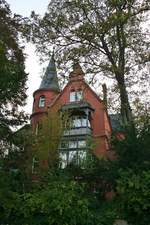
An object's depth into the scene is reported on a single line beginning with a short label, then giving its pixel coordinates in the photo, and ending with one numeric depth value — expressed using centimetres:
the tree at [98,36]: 1927
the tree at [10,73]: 1593
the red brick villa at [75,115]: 3375
